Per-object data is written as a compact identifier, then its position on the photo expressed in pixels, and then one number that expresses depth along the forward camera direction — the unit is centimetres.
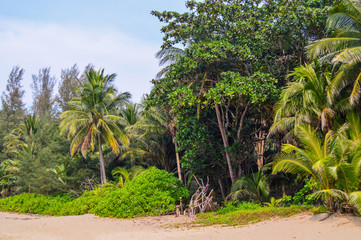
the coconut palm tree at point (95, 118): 2203
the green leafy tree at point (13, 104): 4781
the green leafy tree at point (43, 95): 4893
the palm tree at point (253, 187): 1408
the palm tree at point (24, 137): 3309
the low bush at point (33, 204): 1920
